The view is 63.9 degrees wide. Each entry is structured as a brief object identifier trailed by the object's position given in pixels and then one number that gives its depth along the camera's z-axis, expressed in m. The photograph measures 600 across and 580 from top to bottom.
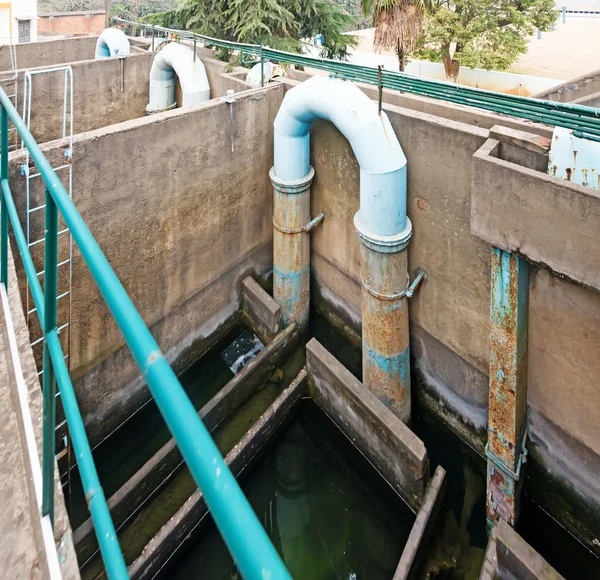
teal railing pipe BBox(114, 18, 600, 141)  4.16
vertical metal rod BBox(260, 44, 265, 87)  7.41
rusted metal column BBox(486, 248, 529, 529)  4.46
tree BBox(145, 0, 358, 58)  10.59
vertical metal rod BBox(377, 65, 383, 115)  5.29
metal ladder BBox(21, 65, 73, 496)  4.58
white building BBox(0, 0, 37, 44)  19.72
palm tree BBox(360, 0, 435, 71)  11.46
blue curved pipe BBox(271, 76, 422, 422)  5.31
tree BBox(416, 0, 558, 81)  13.10
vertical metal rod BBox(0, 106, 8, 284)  2.32
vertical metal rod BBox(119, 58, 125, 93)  9.48
